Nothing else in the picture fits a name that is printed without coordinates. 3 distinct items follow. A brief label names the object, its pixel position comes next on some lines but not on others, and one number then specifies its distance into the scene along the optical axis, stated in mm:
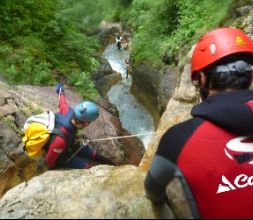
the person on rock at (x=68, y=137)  2870
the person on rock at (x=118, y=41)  15714
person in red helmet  1203
